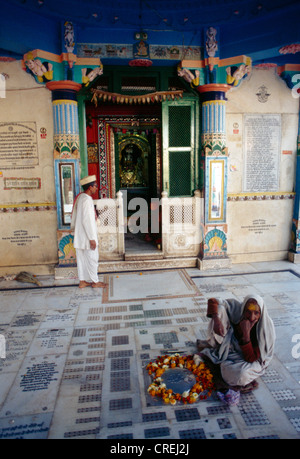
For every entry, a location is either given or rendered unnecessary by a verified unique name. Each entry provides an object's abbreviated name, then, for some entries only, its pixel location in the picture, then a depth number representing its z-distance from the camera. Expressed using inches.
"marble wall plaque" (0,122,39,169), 245.1
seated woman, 123.5
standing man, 224.4
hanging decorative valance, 244.1
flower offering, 122.7
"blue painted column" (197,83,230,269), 252.4
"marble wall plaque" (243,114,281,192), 267.1
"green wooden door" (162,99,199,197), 258.5
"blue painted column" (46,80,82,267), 239.3
